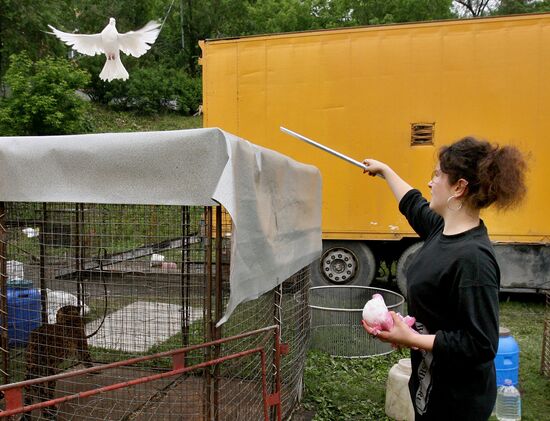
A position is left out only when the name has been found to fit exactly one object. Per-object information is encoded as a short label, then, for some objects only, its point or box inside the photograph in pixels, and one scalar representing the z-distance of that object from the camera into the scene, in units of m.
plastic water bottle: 4.06
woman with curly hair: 1.77
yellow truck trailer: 7.02
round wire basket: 5.50
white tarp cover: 2.50
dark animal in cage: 3.63
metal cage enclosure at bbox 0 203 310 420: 3.27
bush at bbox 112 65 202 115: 25.95
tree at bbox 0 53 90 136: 15.44
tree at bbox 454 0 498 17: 31.11
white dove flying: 5.83
